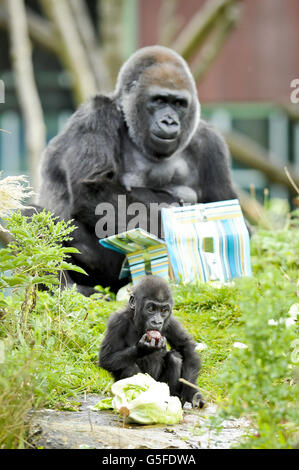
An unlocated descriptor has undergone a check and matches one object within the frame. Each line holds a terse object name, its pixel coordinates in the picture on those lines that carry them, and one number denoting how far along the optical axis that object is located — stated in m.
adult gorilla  5.52
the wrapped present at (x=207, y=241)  5.27
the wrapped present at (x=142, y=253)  5.10
